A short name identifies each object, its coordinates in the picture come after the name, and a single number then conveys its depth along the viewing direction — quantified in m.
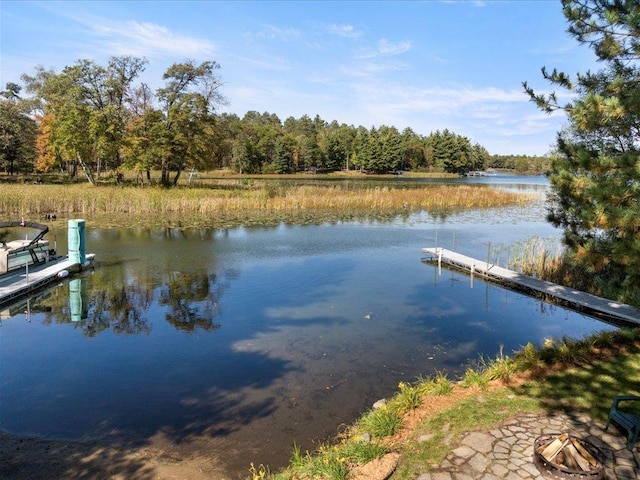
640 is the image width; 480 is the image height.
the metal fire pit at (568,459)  3.53
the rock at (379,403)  5.79
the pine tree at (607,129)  5.73
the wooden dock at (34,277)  10.91
